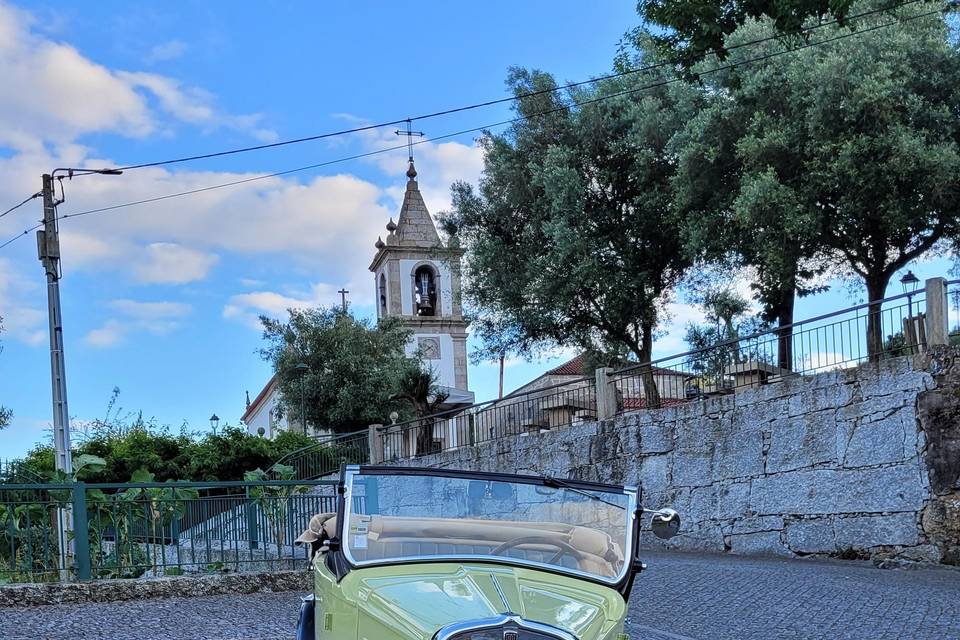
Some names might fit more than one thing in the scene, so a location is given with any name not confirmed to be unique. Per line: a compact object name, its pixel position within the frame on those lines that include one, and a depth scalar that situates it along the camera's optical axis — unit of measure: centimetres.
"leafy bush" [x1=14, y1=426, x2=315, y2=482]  2842
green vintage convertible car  389
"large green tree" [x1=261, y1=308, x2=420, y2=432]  3641
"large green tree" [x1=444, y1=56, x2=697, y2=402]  2233
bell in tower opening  5150
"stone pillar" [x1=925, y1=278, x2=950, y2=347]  1299
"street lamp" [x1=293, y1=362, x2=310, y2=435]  3681
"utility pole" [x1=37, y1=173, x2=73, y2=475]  1631
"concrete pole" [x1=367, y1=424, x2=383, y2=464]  2556
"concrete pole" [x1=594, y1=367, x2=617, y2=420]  1855
